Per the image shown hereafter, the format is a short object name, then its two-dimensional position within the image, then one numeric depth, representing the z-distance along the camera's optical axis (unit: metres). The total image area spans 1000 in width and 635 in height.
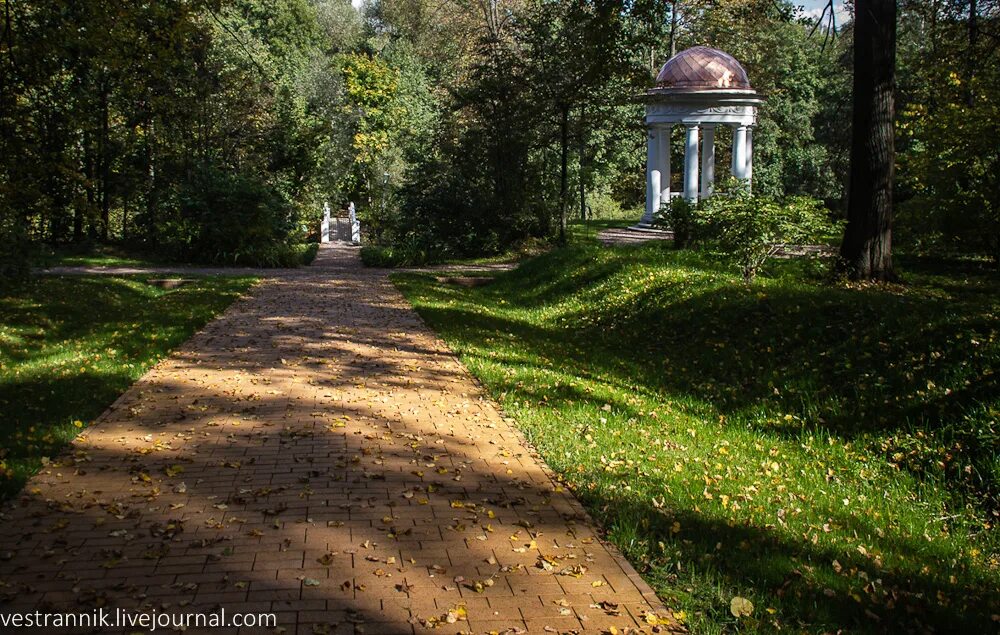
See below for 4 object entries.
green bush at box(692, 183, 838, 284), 13.39
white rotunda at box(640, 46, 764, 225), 27.33
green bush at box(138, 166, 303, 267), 22.67
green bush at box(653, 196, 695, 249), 18.91
